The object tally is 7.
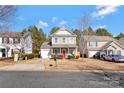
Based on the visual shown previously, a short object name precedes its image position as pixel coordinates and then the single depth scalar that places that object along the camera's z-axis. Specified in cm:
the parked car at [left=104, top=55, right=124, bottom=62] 1084
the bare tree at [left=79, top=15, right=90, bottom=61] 1433
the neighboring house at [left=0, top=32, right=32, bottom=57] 1445
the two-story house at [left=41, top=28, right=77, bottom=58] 1467
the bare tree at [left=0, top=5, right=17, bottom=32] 792
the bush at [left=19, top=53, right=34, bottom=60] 1202
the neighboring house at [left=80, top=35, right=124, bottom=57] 1536
